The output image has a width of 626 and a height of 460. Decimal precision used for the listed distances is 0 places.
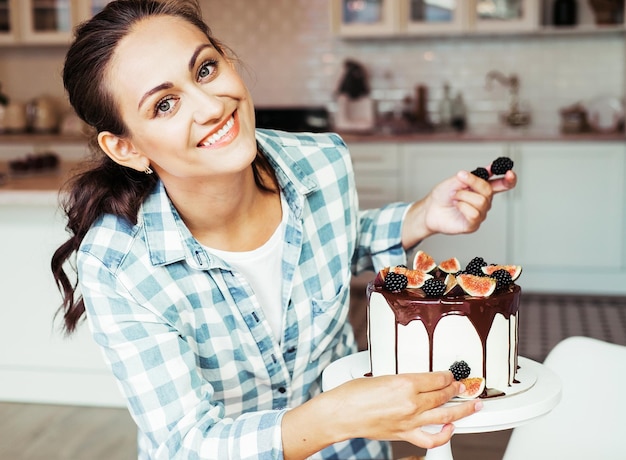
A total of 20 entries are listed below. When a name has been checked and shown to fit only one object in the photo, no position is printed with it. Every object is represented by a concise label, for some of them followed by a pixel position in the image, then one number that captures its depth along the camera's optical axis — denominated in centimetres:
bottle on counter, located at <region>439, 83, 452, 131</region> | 518
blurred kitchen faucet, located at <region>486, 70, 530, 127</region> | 508
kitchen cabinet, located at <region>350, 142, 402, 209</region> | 480
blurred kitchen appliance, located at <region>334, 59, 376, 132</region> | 526
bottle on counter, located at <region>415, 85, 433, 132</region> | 522
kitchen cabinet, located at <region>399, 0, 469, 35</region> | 488
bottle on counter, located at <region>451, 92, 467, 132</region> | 518
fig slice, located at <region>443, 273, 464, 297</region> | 115
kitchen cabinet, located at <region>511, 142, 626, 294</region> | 458
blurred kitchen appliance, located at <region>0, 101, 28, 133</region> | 557
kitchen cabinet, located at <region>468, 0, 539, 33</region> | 482
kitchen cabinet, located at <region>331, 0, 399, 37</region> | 499
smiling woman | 113
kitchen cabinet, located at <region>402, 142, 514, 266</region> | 468
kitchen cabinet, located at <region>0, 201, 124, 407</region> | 311
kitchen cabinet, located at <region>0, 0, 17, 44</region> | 551
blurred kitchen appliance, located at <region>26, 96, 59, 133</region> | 558
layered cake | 112
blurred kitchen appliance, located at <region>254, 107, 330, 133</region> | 529
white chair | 139
